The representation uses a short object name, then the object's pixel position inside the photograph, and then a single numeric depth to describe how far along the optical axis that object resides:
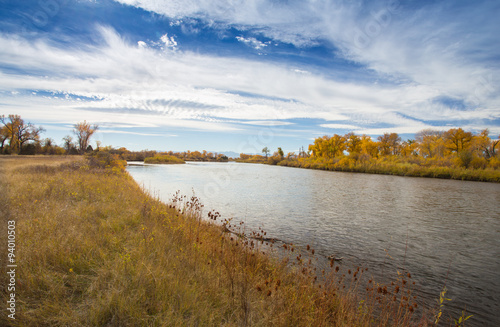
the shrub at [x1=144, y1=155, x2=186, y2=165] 80.31
